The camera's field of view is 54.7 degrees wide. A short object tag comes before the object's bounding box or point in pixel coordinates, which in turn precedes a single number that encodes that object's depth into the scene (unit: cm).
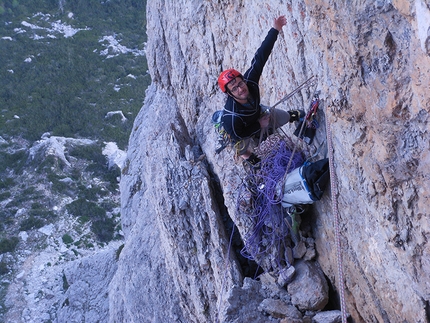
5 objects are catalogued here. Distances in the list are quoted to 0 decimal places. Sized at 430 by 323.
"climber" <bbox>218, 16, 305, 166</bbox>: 564
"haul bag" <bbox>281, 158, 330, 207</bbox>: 531
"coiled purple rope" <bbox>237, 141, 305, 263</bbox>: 620
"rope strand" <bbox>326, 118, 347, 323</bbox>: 424
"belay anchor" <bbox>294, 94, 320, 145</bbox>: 564
